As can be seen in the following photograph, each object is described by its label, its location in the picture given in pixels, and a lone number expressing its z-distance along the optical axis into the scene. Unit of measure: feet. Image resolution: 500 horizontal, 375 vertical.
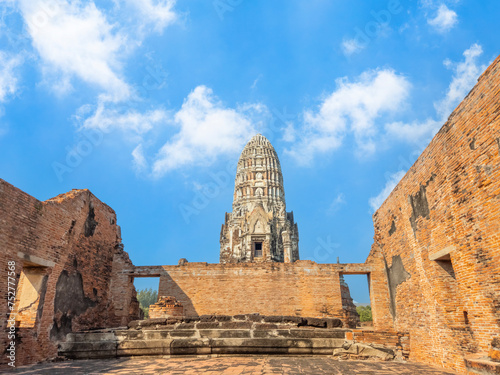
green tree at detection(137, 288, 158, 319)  198.70
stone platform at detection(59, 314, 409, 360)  24.94
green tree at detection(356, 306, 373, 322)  103.09
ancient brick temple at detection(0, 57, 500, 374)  18.85
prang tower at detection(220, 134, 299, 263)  117.70
